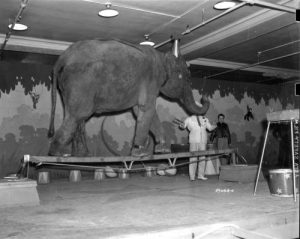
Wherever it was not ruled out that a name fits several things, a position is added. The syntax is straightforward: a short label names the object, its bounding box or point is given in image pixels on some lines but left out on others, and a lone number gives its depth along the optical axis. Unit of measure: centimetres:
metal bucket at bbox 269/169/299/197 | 538
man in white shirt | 793
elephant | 570
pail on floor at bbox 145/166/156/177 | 917
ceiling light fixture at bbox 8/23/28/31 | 756
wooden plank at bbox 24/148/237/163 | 532
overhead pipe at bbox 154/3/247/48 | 614
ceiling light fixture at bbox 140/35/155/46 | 875
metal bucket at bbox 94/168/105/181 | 877
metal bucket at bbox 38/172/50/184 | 826
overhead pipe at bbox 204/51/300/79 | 1090
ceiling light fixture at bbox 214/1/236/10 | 659
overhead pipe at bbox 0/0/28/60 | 582
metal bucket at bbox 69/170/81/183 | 848
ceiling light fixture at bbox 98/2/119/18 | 683
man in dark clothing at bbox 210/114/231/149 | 985
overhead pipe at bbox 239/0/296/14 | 582
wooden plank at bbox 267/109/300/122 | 480
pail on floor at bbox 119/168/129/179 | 883
